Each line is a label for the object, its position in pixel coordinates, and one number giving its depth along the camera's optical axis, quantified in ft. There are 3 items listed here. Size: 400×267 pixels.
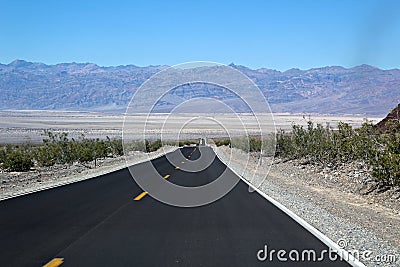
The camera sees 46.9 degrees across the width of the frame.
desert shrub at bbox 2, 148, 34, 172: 91.30
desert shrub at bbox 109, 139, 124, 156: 156.66
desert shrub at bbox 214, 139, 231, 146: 255.62
